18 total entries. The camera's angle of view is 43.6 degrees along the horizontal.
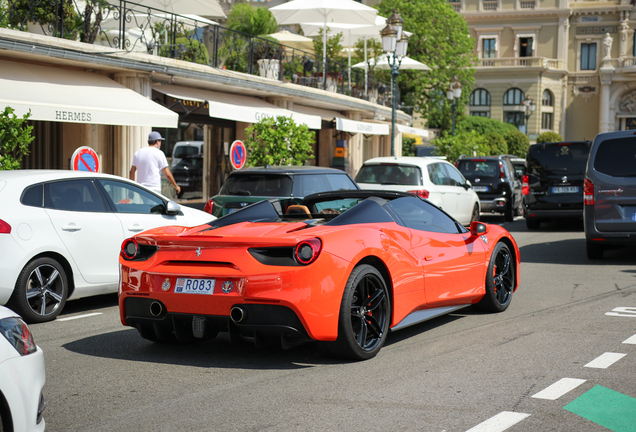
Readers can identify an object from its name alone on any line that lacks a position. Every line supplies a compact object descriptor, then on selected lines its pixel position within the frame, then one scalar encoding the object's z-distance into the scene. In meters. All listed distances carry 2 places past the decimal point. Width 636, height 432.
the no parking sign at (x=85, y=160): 11.83
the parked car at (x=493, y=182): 21.02
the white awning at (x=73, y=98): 13.15
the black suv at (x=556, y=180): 16.92
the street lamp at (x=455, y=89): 37.47
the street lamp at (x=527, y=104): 55.79
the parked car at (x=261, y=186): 10.97
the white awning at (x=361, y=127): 24.58
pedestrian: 12.69
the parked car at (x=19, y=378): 3.29
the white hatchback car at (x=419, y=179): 15.77
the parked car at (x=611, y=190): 11.55
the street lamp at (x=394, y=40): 21.94
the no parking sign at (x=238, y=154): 16.96
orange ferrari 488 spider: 5.36
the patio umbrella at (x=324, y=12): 25.34
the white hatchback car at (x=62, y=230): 7.22
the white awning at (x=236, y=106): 17.78
